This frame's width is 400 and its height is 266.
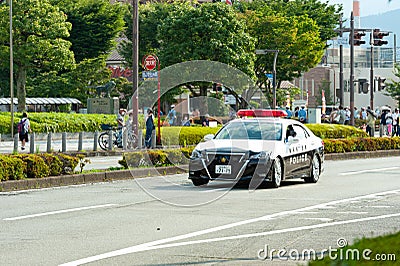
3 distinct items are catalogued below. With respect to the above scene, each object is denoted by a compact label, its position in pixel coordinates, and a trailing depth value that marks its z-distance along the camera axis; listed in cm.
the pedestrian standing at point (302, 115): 5458
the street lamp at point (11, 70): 4351
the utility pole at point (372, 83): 6370
